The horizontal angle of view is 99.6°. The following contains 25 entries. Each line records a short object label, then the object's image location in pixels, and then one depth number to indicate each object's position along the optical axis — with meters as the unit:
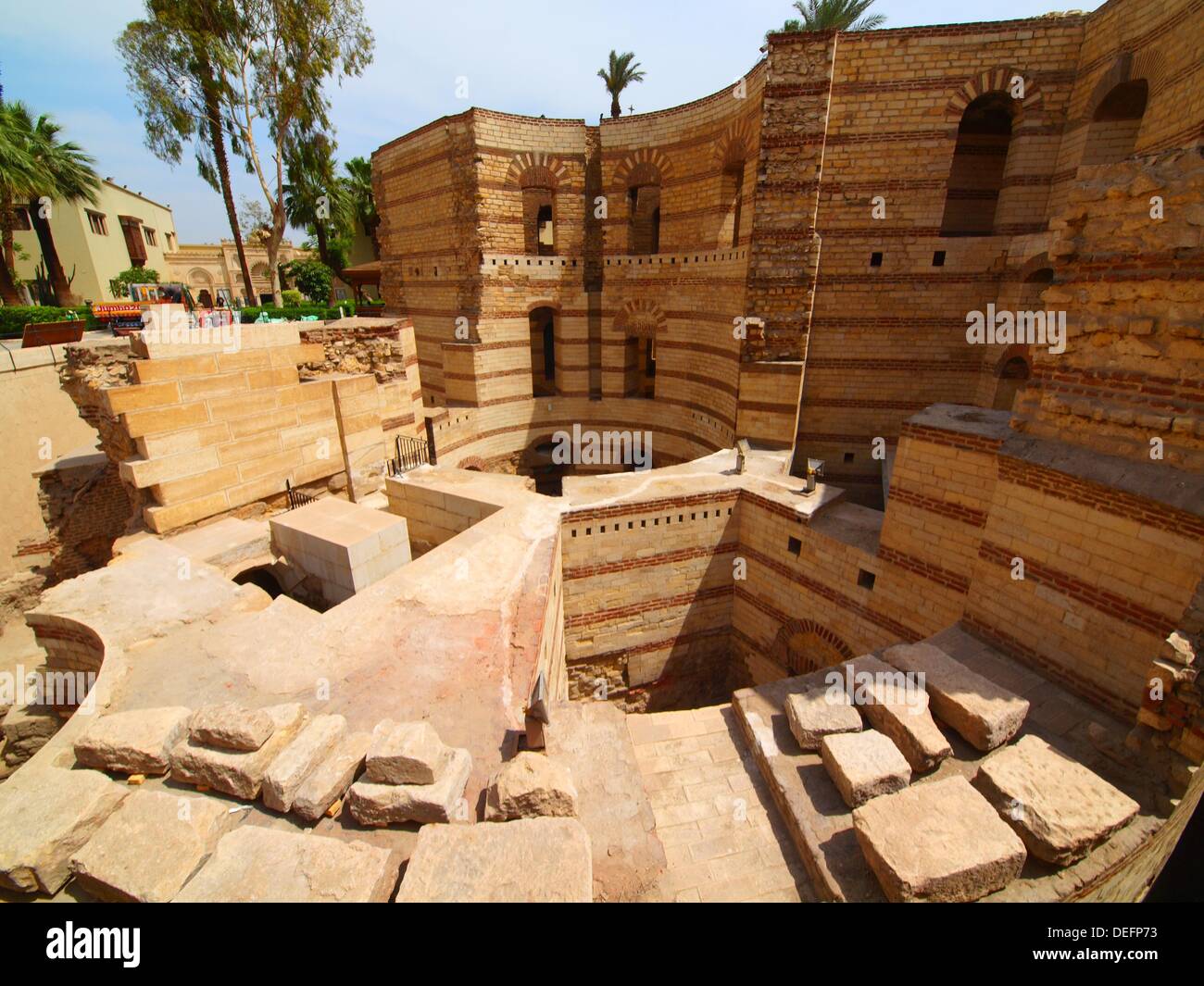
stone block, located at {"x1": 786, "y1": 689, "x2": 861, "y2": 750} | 3.99
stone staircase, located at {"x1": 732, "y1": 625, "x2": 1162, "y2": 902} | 3.12
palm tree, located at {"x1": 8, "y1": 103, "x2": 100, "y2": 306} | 18.02
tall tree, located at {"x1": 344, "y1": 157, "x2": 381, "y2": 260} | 27.36
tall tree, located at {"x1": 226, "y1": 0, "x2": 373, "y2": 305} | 13.62
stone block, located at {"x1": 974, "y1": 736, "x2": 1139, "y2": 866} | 3.10
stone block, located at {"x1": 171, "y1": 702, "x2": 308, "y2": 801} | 3.17
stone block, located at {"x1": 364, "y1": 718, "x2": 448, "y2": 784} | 3.09
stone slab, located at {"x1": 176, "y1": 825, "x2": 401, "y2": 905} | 2.51
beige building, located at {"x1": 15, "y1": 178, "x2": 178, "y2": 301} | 25.72
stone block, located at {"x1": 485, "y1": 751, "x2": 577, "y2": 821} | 3.02
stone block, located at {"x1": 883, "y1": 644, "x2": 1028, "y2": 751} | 3.87
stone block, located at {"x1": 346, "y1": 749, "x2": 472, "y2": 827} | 3.00
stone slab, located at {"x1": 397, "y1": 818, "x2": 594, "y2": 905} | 2.50
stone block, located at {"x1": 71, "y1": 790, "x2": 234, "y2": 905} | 2.57
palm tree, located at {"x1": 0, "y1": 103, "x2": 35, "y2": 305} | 16.38
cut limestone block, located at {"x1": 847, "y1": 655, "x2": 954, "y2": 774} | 3.71
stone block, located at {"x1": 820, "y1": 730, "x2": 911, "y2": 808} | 3.47
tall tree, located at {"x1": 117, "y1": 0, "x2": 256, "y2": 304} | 13.16
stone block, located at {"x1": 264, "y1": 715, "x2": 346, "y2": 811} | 3.10
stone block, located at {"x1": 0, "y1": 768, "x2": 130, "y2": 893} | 2.62
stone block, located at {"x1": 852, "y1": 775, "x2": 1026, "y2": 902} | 2.83
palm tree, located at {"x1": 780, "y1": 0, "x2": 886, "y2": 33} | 17.15
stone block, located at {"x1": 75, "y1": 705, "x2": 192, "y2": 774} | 3.31
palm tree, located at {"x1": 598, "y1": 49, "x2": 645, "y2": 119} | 21.11
